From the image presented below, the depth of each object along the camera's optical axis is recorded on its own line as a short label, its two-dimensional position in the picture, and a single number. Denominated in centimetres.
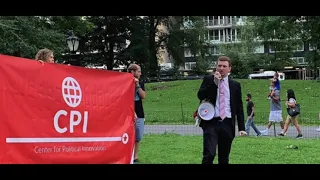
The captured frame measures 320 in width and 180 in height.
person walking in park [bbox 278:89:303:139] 1282
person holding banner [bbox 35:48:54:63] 542
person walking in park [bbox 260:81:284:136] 1358
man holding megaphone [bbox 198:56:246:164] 552
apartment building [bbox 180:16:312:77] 7406
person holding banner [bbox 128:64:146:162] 688
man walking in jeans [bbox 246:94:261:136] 1358
